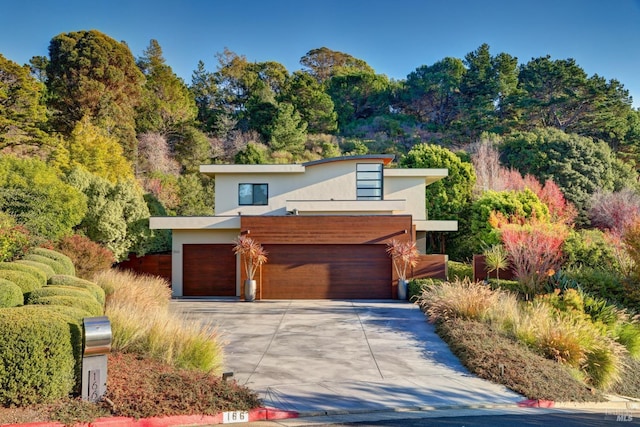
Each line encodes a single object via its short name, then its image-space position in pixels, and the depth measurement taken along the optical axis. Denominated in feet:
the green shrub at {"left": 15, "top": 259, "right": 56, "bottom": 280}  39.53
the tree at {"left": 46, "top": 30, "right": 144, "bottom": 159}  117.50
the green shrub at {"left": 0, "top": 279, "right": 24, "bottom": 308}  29.53
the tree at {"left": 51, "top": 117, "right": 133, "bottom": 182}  90.53
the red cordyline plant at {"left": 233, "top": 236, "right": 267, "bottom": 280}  65.46
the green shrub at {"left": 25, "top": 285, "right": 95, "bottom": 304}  32.17
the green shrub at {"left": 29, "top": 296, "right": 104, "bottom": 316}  30.17
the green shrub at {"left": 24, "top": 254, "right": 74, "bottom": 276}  43.39
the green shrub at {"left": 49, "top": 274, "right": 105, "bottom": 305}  38.09
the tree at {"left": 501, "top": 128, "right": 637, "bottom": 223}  113.50
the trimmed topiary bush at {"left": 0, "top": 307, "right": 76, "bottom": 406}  23.02
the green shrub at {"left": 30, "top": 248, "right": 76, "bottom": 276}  46.42
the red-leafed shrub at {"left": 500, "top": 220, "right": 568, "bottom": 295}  60.36
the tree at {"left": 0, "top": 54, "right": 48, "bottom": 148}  100.42
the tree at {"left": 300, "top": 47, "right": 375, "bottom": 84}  218.59
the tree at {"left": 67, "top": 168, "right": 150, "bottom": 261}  69.15
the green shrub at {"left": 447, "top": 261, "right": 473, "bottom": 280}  69.36
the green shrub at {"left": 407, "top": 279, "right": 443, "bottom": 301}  62.21
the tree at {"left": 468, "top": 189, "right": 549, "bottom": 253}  84.02
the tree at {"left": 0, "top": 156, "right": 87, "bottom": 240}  58.29
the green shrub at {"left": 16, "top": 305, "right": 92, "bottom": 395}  24.81
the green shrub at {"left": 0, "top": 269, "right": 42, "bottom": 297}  33.27
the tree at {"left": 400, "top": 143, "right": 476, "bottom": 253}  97.25
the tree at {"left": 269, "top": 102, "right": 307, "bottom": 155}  140.36
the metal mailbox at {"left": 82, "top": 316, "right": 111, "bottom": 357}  24.02
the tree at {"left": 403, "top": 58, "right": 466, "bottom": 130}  171.73
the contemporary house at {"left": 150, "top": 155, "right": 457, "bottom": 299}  67.05
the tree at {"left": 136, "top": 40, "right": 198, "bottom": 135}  132.98
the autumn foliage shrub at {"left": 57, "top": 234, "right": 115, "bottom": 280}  54.34
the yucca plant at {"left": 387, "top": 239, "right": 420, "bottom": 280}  64.80
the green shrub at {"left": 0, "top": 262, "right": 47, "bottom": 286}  36.35
